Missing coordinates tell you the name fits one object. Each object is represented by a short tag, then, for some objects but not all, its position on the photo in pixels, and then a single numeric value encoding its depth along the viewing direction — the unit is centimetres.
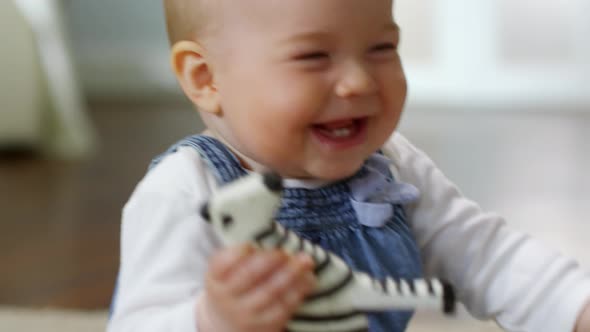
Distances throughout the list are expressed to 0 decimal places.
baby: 98
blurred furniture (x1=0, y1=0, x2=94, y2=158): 282
